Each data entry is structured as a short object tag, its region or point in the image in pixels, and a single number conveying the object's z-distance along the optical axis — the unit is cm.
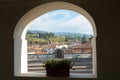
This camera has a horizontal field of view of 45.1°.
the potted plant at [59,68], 172
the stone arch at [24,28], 177
